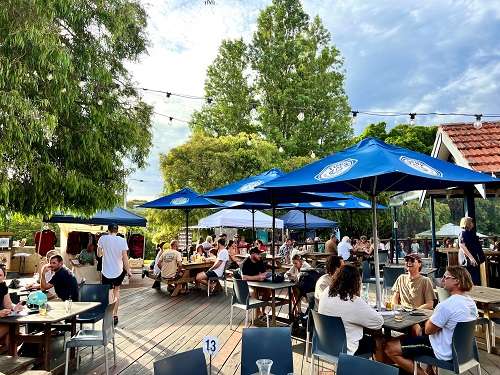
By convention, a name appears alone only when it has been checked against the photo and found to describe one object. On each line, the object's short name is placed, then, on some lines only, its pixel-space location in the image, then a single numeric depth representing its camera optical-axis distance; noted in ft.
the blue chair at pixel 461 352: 11.68
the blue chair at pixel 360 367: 8.16
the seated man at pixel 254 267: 24.63
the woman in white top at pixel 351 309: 12.87
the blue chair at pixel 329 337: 12.56
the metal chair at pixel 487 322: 17.05
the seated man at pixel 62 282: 19.30
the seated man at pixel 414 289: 17.20
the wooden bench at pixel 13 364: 12.68
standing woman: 23.86
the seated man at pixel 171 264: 34.45
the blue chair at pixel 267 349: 10.64
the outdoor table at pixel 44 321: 14.52
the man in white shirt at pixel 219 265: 33.97
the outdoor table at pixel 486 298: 16.80
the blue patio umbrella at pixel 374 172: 13.74
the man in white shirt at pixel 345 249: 37.83
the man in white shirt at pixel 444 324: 12.08
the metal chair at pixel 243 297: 20.72
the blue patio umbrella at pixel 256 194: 22.45
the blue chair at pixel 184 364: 8.51
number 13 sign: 9.75
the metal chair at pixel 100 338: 14.92
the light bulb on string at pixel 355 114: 46.45
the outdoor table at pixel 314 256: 41.60
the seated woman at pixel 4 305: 15.79
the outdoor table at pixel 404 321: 12.79
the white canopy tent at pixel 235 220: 47.47
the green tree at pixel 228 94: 93.61
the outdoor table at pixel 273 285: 20.79
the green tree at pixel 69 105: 14.82
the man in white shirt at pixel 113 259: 24.67
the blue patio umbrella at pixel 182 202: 36.73
